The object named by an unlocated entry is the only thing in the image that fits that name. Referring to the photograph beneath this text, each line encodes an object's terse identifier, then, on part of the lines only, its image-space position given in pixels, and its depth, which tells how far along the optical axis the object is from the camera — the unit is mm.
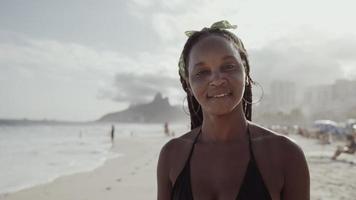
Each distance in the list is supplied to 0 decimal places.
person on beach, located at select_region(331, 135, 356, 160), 14903
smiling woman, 1627
